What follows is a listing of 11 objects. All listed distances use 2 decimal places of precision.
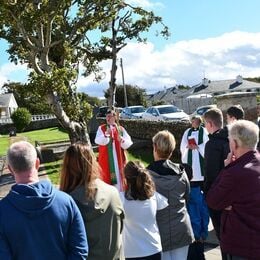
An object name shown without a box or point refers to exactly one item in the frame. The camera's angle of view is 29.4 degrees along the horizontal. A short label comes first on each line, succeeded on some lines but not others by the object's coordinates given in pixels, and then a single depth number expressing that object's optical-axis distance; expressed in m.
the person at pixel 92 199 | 3.71
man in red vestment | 8.25
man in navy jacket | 3.21
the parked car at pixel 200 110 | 26.66
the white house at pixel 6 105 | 96.94
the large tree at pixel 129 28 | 23.73
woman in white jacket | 4.31
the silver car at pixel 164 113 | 29.26
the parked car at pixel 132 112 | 35.77
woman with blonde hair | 4.73
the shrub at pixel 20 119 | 54.19
